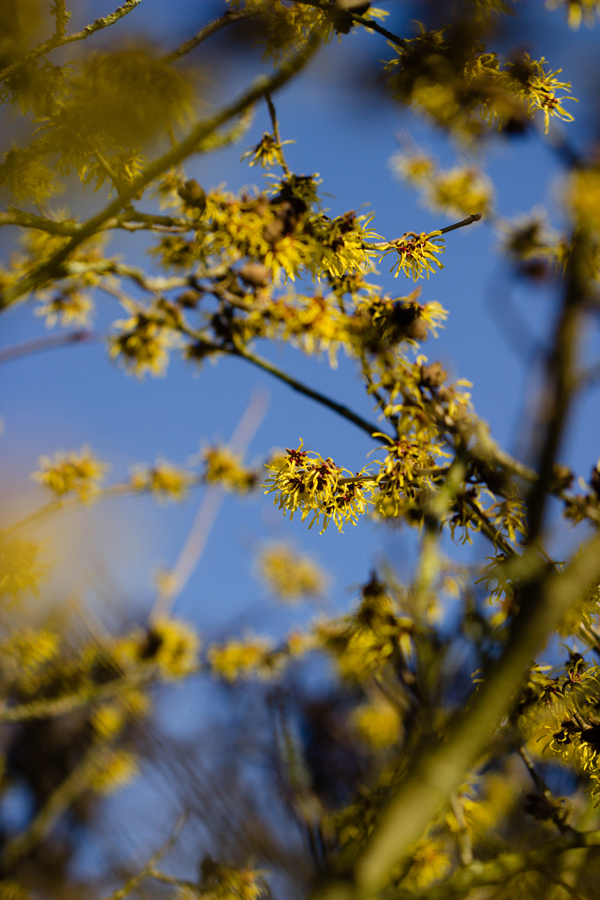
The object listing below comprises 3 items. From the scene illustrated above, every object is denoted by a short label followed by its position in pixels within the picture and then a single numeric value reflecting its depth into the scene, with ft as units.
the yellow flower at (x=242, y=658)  11.89
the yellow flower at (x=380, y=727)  15.57
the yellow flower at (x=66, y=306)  9.30
